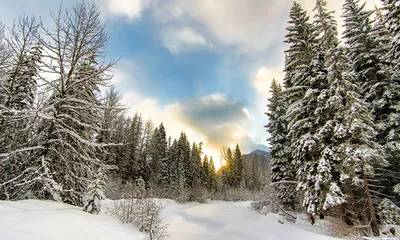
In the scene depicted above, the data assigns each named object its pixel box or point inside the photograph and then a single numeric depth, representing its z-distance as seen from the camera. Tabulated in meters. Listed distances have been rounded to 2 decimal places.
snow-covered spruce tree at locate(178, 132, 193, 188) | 38.62
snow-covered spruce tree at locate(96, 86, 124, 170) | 16.42
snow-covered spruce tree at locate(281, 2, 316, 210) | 12.55
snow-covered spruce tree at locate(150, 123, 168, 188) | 33.39
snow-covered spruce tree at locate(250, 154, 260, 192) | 55.50
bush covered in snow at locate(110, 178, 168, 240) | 8.23
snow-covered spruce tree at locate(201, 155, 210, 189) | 46.22
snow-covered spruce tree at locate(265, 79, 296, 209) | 15.73
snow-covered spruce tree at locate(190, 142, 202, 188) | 41.60
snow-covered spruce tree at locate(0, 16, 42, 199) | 6.87
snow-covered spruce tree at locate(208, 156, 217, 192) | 49.83
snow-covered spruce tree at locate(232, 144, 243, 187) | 48.31
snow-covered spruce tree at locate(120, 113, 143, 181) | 30.25
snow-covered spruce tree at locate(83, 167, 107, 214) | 7.02
